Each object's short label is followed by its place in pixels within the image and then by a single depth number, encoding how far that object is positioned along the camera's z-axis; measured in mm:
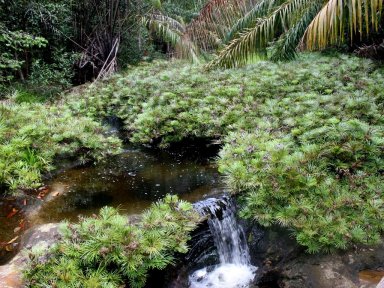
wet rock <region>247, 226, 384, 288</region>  3230
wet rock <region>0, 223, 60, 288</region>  2910
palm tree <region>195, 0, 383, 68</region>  6910
